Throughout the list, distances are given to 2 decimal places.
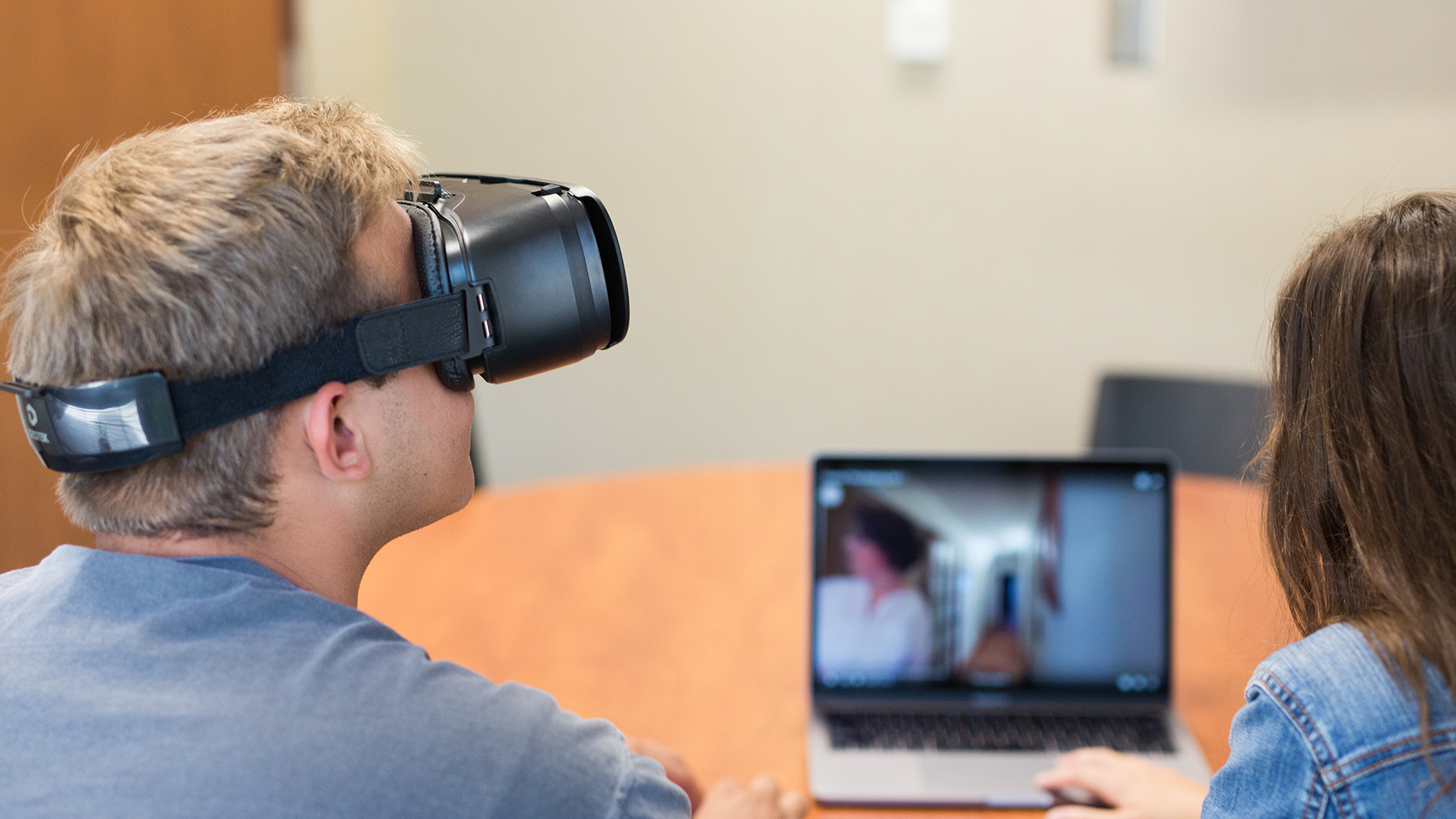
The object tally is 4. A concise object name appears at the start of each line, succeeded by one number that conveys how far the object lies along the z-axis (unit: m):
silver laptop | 1.21
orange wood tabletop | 1.25
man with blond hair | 0.63
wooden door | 2.19
